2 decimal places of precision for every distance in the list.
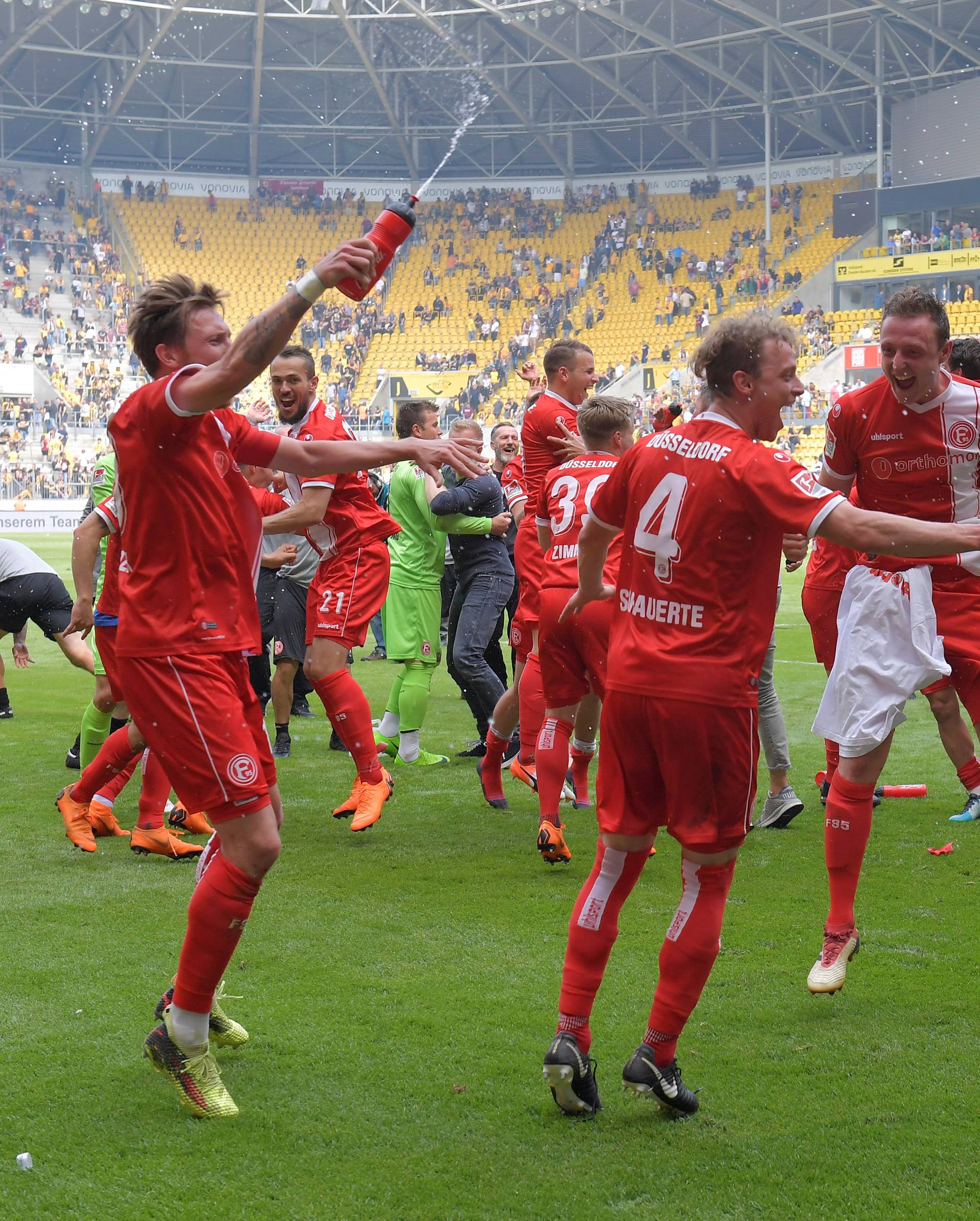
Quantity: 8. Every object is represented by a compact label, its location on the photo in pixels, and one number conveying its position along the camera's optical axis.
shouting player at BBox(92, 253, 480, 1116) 3.30
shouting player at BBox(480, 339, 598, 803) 6.30
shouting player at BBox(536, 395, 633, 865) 5.29
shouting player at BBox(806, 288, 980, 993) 4.25
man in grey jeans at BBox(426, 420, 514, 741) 7.66
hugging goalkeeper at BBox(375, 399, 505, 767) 7.86
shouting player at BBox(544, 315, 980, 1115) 3.16
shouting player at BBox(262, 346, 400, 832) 5.96
